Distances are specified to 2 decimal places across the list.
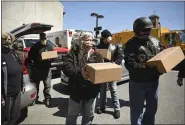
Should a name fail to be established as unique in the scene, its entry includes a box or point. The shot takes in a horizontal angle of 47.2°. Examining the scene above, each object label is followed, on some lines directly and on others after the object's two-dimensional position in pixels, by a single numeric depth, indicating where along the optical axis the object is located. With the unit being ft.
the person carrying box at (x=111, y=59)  14.82
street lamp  49.86
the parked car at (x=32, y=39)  16.21
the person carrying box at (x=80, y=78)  8.79
